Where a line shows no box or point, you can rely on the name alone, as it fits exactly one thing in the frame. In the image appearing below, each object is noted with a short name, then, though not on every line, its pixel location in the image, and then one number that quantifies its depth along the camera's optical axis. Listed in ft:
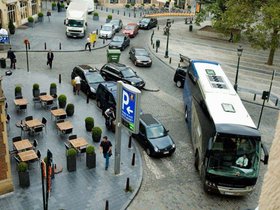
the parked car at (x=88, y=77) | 78.33
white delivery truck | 127.44
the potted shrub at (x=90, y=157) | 52.75
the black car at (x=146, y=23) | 153.58
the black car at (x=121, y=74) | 84.43
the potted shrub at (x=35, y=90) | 74.54
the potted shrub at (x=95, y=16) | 161.17
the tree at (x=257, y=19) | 99.30
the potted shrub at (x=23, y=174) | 47.03
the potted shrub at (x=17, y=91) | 72.33
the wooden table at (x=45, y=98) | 70.96
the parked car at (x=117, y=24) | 141.27
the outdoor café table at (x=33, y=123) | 59.67
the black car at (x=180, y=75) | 88.12
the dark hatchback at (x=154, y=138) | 58.08
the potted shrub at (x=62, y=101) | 71.67
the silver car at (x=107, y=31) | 129.43
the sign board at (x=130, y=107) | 47.80
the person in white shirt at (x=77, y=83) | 79.25
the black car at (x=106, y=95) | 69.87
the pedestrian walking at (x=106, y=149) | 52.97
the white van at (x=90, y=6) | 169.17
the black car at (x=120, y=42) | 116.37
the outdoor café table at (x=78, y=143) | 55.98
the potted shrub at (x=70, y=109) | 68.80
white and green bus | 46.96
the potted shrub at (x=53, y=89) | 76.07
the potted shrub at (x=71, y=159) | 51.25
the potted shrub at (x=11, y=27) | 124.57
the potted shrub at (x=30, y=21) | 138.95
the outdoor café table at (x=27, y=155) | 51.05
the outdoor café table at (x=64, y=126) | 60.85
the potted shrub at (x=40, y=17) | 148.02
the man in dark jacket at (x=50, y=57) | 93.20
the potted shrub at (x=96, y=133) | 60.23
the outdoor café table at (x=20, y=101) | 68.13
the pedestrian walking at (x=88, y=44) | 113.19
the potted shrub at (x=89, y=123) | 63.67
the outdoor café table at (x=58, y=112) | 65.35
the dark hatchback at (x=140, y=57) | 102.17
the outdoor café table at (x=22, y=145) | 52.95
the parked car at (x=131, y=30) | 136.56
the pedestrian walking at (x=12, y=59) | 89.86
